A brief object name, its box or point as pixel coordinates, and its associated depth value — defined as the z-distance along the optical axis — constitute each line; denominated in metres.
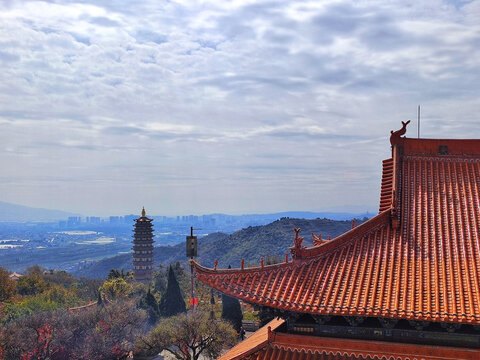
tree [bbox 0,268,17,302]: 57.91
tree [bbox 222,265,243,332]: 44.62
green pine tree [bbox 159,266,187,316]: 52.66
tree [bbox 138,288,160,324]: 51.66
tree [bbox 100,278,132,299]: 55.88
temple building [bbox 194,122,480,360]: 11.02
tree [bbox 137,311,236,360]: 34.19
